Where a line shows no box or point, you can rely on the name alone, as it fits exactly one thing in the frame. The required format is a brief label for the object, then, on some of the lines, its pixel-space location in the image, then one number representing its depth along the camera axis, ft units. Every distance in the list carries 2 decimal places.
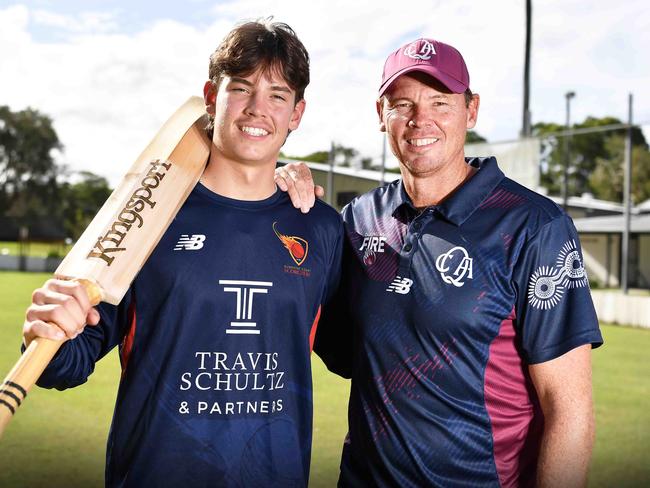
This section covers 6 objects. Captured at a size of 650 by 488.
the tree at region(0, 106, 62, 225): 158.61
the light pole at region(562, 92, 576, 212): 55.02
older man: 7.17
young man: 7.01
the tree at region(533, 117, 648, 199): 132.36
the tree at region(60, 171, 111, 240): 148.66
